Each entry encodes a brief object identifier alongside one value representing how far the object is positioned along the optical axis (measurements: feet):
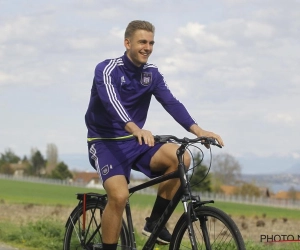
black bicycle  35.30
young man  39.45
